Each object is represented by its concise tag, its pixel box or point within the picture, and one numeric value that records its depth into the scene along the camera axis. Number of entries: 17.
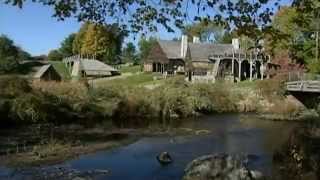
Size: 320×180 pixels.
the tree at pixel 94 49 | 104.19
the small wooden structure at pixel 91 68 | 90.44
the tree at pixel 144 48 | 118.43
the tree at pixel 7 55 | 84.09
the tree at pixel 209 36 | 124.12
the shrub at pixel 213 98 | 54.41
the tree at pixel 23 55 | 101.09
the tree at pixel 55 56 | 126.87
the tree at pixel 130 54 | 134.40
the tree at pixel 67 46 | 124.06
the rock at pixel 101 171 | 22.07
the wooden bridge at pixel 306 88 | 53.16
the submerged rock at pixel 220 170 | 18.78
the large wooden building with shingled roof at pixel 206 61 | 80.00
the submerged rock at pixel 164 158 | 24.55
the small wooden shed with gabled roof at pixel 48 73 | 74.32
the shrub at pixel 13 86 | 41.25
